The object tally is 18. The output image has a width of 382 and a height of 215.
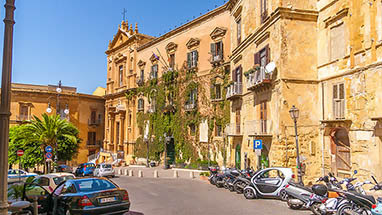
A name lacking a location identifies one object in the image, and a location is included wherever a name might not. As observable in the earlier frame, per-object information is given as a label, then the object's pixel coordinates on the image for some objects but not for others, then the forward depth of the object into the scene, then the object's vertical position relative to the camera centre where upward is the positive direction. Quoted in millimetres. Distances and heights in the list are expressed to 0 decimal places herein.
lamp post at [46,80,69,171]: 45375 +3661
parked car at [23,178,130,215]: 8281 -1833
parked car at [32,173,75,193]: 10945 -1756
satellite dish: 16844 +3499
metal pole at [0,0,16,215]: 5125 +529
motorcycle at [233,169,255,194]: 14662 -2292
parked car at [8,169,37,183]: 23134 -3295
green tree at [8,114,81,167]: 24594 -682
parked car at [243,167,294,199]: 12695 -2111
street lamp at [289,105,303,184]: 13787 +876
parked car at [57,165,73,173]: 28816 -3451
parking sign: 16500 -582
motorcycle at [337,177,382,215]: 8531 -1932
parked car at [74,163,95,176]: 27000 -3252
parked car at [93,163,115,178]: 25078 -3088
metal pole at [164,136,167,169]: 32956 -1975
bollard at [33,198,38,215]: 7041 -1685
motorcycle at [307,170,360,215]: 9141 -1971
